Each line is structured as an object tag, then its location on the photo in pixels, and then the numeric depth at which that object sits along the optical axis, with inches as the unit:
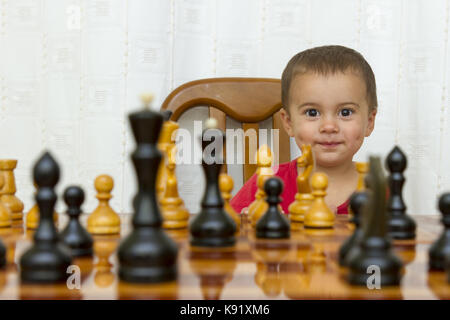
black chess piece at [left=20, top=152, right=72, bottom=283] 27.6
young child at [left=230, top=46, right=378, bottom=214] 49.1
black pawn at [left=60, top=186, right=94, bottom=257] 30.2
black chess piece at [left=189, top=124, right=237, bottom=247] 31.2
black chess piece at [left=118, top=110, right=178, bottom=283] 27.5
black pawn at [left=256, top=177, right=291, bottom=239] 32.9
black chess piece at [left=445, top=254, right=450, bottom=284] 27.7
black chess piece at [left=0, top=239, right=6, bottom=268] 29.0
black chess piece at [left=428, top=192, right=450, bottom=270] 29.0
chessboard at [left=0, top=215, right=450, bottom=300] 26.9
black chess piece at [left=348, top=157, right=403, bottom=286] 27.3
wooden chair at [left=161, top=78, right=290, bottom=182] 51.1
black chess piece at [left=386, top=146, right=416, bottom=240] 33.1
